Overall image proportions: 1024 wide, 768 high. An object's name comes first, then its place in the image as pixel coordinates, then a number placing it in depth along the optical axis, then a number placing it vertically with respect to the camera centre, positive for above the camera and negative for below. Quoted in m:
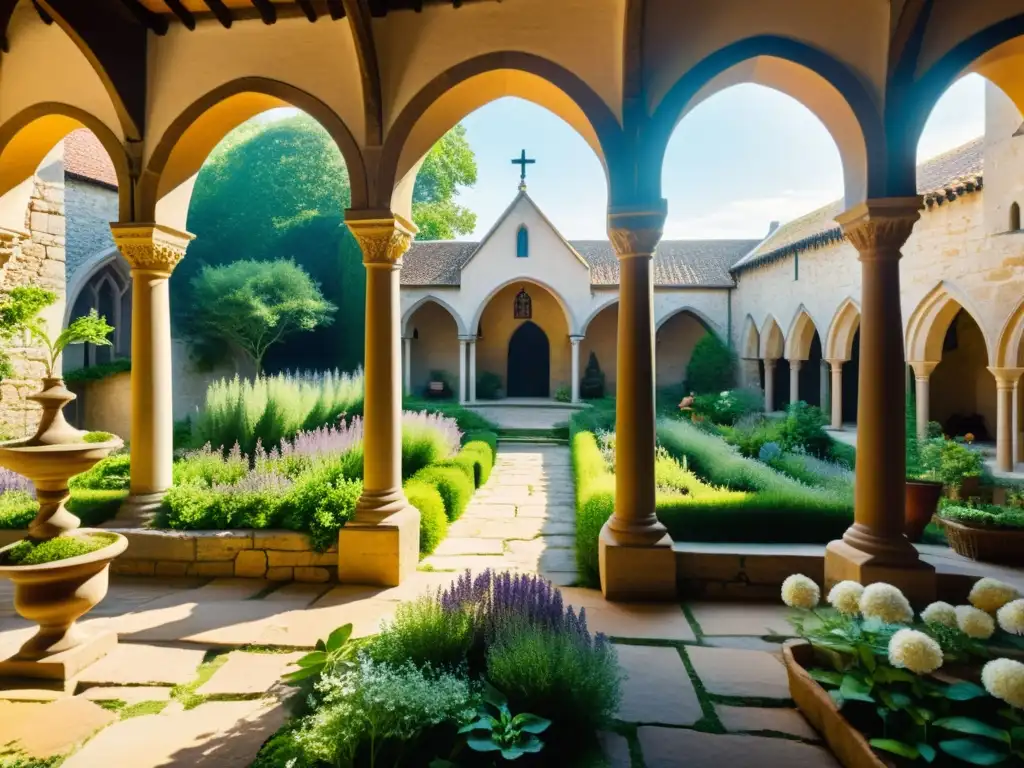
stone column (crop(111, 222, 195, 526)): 5.11 +0.14
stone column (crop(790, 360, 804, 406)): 16.03 +0.20
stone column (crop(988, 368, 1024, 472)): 10.12 -0.55
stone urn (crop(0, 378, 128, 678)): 3.22 -0.96
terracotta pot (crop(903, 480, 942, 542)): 5.16 -1.03
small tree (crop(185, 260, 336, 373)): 15.67 +2.26
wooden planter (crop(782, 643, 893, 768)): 2.32 -1.44
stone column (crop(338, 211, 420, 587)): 4.64 -0.42
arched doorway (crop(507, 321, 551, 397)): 22.17 +0.93
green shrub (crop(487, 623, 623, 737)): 2.53 -1.29
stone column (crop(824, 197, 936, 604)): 4.11 -0.14
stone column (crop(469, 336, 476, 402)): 19.41 +0.59
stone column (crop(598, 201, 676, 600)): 4.38 -0.40
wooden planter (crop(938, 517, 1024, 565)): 4.84 -1.31
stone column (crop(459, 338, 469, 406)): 19.22 +0.58
